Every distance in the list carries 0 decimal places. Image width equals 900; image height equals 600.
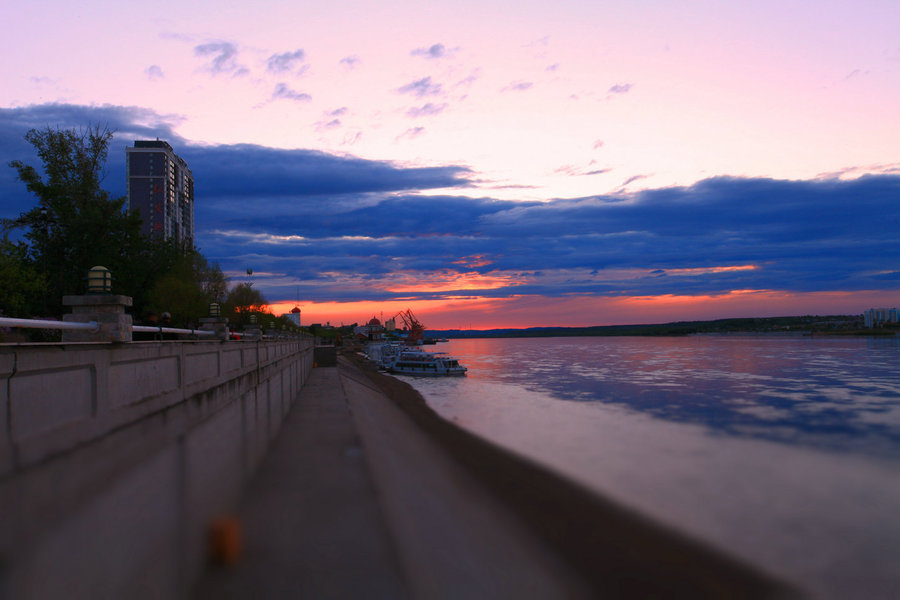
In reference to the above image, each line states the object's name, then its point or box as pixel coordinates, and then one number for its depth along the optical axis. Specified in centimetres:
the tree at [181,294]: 4234
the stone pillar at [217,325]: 2302
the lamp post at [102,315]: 1000
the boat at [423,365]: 7638
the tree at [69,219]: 3662
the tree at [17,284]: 2769
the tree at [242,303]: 7275
